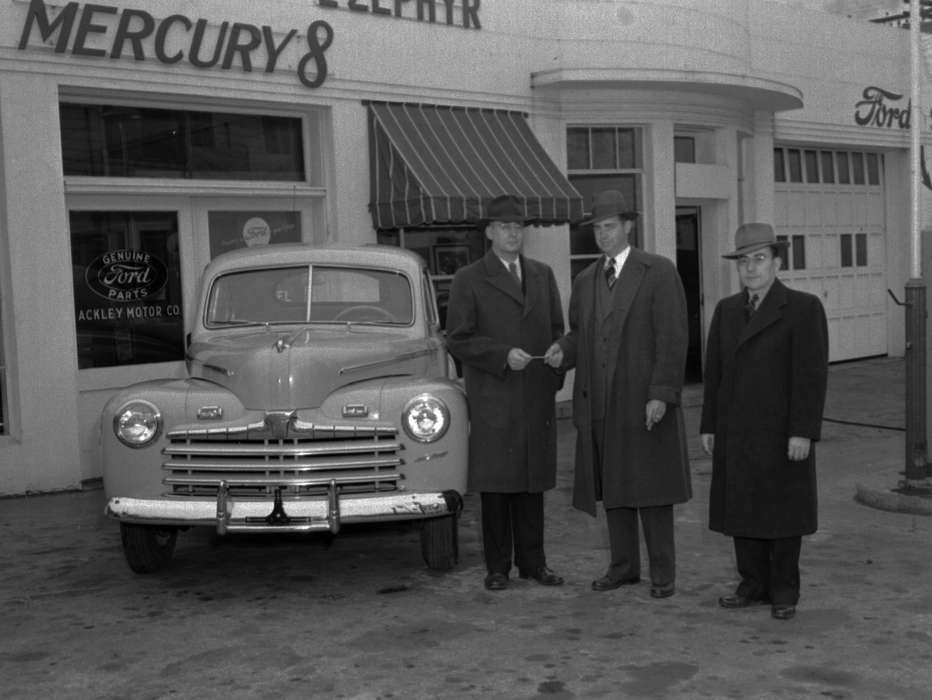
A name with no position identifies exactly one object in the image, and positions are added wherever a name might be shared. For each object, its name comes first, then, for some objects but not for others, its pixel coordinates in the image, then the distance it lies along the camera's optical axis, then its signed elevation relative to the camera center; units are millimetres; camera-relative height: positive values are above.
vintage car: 5895 -821
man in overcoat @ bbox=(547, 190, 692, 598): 5773 -606
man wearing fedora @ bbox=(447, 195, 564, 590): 6039 -603
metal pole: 8070 -865
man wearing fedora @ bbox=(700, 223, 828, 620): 5352 -704
